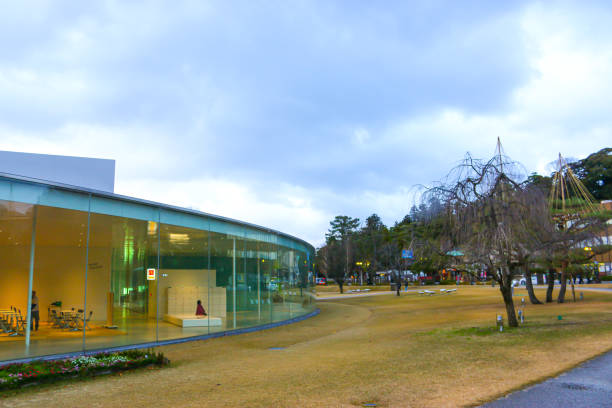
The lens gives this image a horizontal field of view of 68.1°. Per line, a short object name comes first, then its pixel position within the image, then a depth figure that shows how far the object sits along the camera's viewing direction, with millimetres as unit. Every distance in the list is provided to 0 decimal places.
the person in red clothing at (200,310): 17516
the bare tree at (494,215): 14055
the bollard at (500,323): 14510
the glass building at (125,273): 13062
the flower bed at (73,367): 8344
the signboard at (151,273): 16859
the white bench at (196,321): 17125
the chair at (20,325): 15798
